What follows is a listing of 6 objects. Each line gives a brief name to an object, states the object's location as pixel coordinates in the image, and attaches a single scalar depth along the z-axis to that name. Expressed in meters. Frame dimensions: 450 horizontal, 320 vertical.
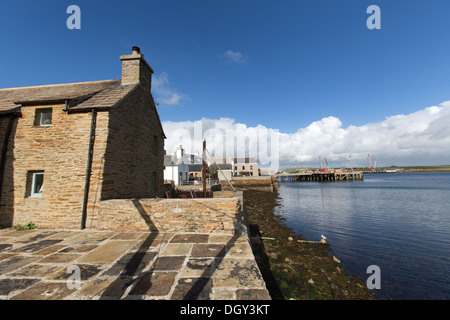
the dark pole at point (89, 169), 7.26
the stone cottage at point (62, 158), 7.43
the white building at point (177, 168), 32.88
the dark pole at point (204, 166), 10.13
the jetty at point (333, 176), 87.62
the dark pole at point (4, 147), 7.87
